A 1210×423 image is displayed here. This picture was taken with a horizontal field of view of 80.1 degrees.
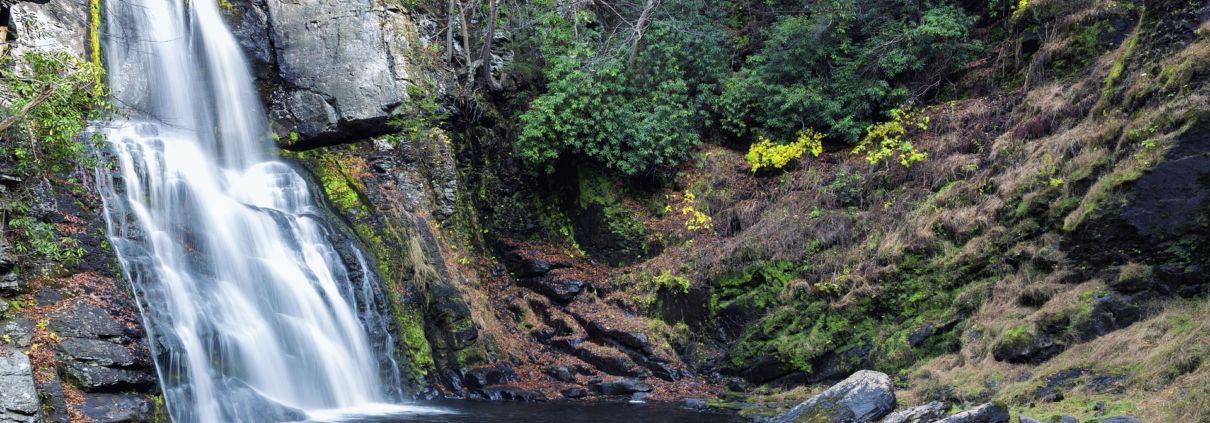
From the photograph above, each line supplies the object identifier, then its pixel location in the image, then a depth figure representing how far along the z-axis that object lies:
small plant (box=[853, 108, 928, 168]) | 14.80
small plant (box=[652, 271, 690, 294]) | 14.72
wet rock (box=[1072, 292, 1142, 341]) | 8.91
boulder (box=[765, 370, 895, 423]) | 8.14
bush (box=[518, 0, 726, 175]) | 16.58
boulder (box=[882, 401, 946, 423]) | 7.59
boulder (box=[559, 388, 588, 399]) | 12.60
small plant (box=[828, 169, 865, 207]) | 14.66
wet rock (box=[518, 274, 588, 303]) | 15.32
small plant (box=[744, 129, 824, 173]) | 16.61
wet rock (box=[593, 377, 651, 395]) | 12.70
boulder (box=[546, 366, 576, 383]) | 13.27
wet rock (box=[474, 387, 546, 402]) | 12.38
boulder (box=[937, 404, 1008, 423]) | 6.95
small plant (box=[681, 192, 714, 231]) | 16.23
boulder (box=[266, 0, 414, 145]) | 15.52
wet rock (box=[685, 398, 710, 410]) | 11.70
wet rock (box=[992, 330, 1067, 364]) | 9.23
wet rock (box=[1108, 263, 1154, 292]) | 9.07
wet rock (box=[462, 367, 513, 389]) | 12.74
